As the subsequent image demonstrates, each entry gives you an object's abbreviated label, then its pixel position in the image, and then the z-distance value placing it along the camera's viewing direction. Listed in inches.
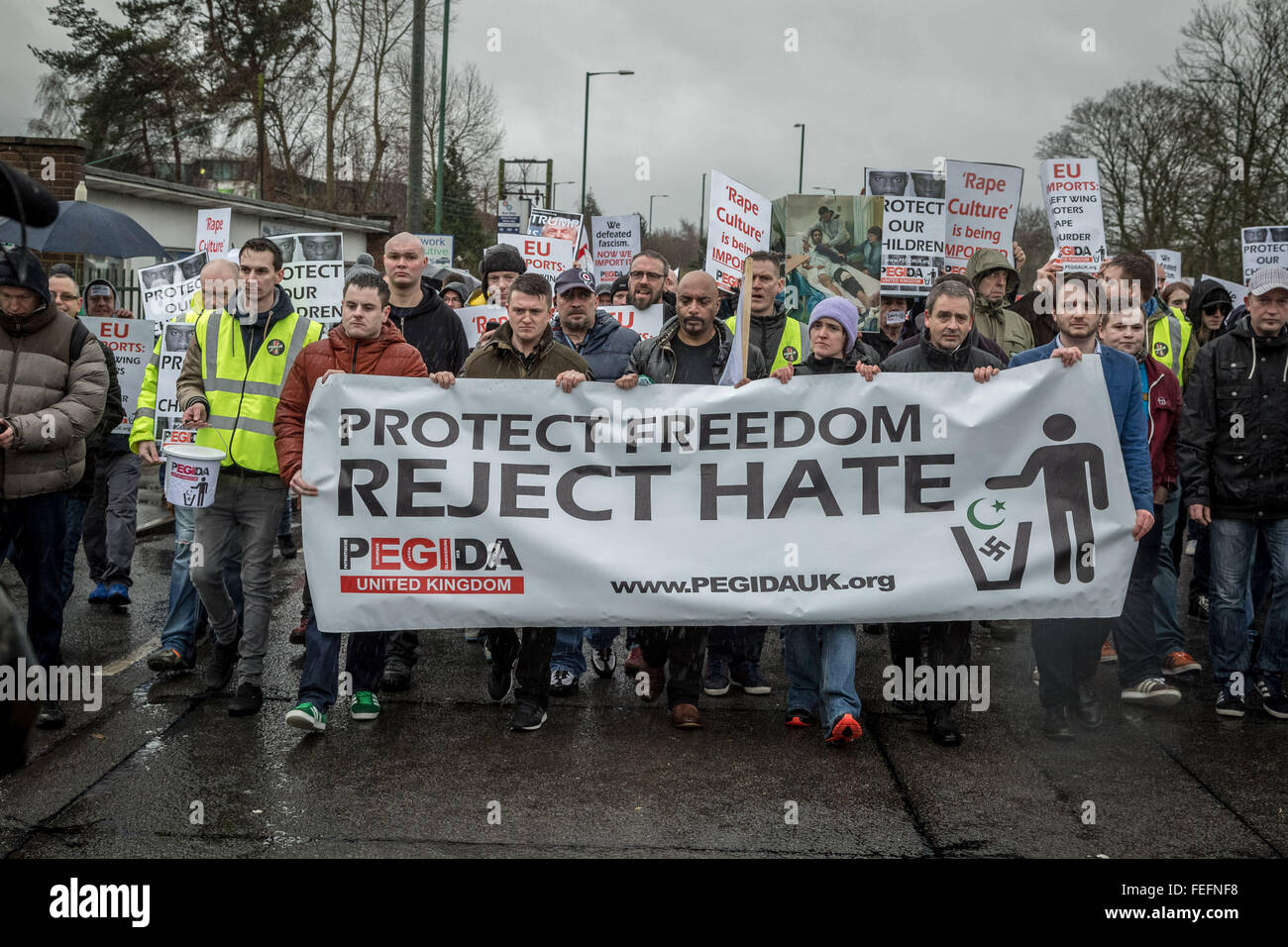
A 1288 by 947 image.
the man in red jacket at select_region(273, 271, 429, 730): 223.3
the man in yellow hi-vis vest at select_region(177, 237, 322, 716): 240.4
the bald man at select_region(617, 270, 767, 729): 244.5
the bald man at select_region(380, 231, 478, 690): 278.2
